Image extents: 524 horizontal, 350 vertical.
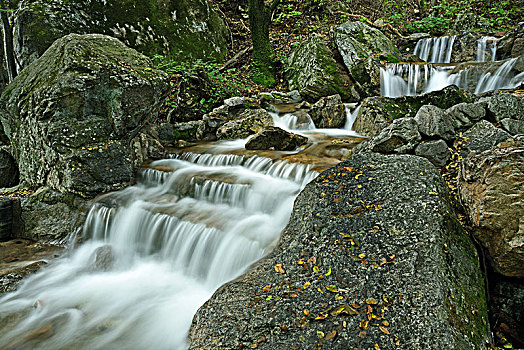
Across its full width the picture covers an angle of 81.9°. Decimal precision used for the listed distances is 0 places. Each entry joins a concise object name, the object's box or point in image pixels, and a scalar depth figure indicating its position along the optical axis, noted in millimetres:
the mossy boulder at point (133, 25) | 7352
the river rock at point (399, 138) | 4219
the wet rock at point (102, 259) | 4594
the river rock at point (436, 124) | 4207
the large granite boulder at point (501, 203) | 2453
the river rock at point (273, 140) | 6516
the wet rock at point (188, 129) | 7828
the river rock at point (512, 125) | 4270
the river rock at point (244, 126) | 7836
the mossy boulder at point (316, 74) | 10234
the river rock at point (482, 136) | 3568
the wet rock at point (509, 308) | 2658
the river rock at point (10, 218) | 5172
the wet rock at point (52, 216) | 5188
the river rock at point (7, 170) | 6789
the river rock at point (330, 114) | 8211
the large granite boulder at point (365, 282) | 2150
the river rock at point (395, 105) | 5852
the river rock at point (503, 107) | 4500
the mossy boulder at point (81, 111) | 5137
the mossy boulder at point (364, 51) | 9914
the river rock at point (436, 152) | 3961
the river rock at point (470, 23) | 13220
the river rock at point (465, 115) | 4420
